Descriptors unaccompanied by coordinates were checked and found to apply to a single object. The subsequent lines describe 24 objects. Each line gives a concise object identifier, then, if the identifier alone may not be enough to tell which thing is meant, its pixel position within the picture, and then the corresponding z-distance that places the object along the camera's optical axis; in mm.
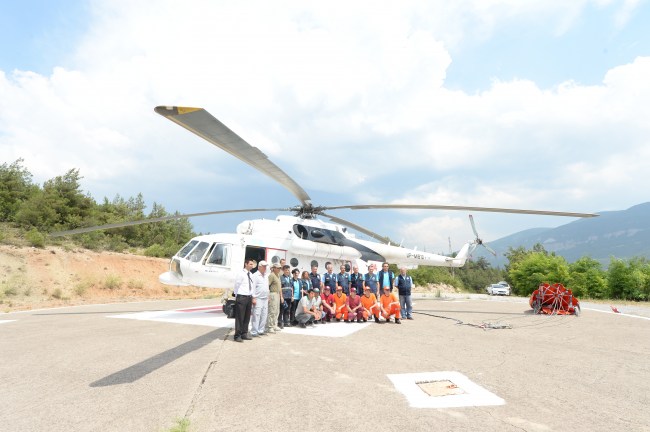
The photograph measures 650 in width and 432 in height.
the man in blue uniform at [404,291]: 10797
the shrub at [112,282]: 21641
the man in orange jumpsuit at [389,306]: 9740
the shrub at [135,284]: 22977
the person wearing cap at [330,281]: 10570
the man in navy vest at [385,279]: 10664
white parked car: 39500
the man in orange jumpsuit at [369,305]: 9820
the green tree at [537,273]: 36000
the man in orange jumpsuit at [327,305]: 9797
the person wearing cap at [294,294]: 9104
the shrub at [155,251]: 28998
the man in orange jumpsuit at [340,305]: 9867
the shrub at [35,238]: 22094
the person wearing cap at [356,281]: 11031
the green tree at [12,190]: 27047
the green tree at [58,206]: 25922
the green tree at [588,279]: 32125
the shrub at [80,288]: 19422
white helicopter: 10258
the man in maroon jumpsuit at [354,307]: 9828
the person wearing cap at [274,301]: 8227
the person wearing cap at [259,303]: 7500
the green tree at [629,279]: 29203
